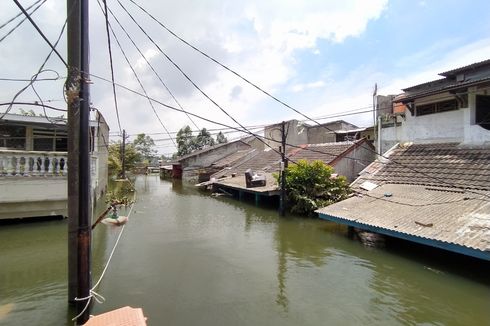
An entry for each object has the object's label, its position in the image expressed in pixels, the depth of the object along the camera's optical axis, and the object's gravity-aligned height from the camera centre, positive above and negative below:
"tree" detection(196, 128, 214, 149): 60.69 +4.52
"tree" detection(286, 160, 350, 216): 14.84 -1.00
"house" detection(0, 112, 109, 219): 10.12 -0.63
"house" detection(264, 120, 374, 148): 27.86 +3.04
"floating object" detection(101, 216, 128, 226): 6.17 -1.10
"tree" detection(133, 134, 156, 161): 64.06 +4.06
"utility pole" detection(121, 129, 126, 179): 33.89 +1.01
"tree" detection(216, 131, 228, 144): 58.67 +4.95
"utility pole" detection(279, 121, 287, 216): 14.68 -1.23
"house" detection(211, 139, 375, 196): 17.73 +0.29
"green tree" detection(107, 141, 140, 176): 34.14 +0.85
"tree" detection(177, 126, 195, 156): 60.34 +3.56
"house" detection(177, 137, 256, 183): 36.57 +0.94
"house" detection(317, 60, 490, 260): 7.92 -0.34
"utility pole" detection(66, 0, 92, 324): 4.47 +0.24
